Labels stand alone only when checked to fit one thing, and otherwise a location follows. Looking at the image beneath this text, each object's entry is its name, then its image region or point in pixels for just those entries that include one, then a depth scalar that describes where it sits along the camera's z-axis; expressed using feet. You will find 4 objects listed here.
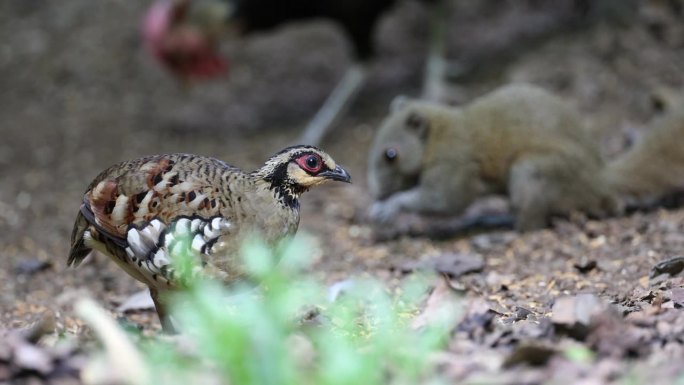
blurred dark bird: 58.23
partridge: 26.61
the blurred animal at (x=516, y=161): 41.93
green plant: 16.49
